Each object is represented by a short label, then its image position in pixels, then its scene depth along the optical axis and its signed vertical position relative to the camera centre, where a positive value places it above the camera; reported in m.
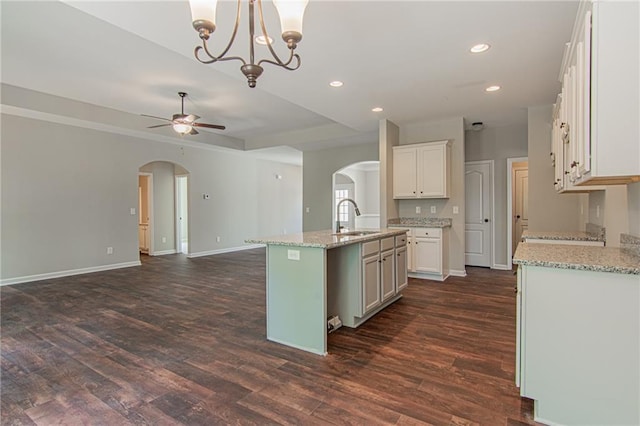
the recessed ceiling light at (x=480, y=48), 2.85 +1.41
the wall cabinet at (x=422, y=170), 5.23 +0.64
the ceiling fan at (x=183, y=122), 4.74 +1.28
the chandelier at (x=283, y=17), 1.65 +0.98
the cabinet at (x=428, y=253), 5.14 -0.69
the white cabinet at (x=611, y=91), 1.60 +0.59
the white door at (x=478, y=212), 6.13 -0.07
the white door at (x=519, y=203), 6.92 +0.11
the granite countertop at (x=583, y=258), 1.60 -0.28
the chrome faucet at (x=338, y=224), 3.67 -0.16
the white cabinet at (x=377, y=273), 3.20 -0.67
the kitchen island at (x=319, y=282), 2.68 -0.67
